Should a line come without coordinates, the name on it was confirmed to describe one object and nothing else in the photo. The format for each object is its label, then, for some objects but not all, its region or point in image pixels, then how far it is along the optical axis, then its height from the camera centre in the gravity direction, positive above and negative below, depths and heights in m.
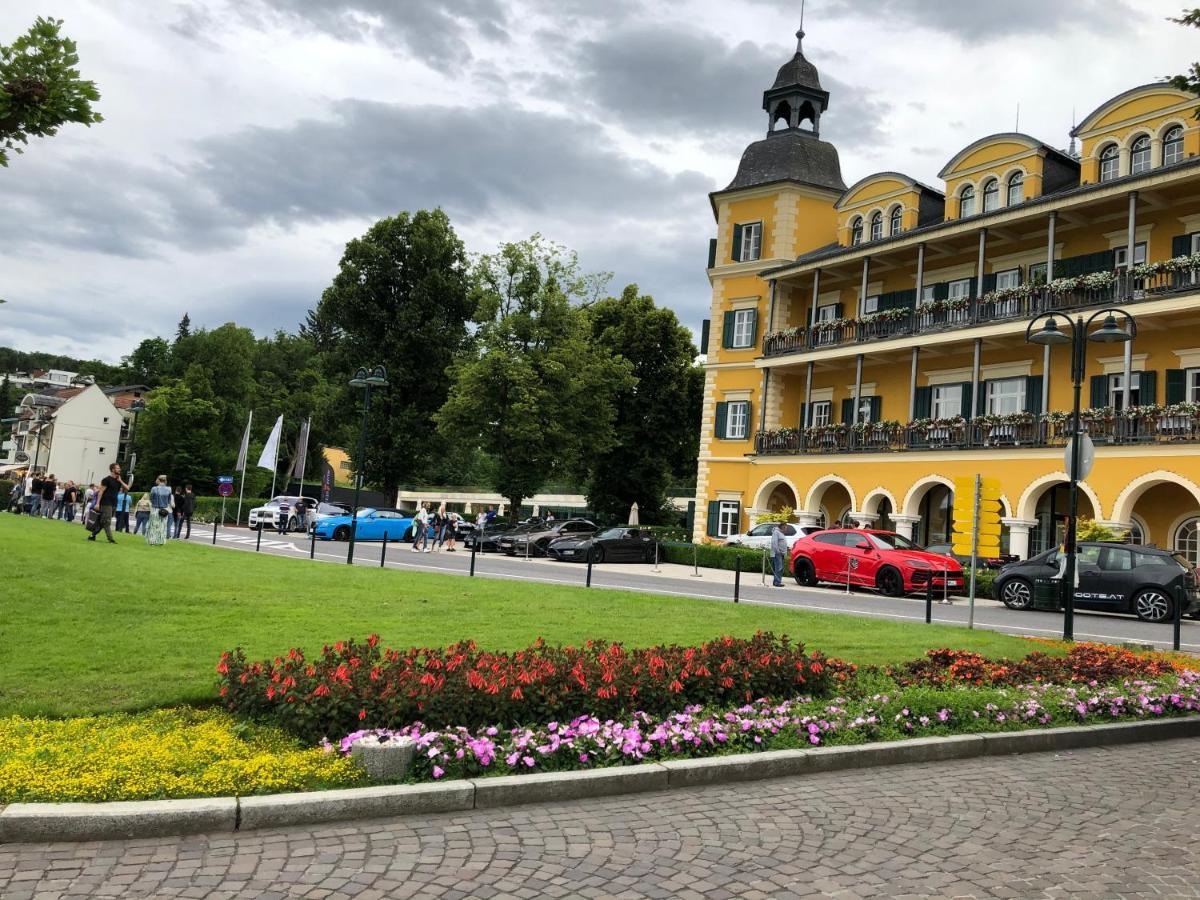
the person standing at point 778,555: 24.61 -0.40
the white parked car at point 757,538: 32.44 -0.02
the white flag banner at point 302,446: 44.56 +2.48
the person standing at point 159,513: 22.69 -0.65
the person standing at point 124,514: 28.30 -1.05
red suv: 22.52 -0.36
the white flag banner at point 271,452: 38.69 +1.78
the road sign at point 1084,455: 14.01 +1.64
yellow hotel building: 26.58 +7.52
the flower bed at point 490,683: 6.09 -1.19
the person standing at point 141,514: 26.22 -0.89
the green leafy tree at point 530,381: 42.16 +6.19
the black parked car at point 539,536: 34.56 -0.66
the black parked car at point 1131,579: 18.95 -0.18
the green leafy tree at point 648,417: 50.84 +5.98
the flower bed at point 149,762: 4.84 -1.52
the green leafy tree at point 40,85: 8.61 +3.54
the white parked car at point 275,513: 41.03 -0.78
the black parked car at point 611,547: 33.47 -0.82
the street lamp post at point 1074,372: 13.30 +3.03
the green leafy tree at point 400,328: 47.84 +9.10
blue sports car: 37.81 -0.92
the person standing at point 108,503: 21.91 -0.49
